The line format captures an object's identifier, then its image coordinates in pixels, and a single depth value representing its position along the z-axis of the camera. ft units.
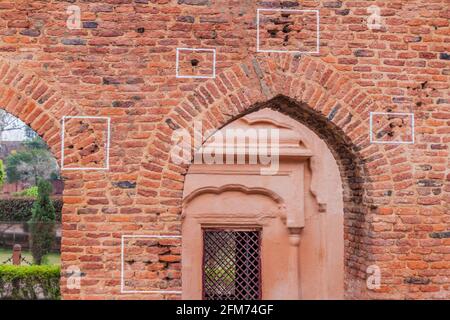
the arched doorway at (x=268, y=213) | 25.45
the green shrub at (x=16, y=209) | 68.80
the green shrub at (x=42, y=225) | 54.08
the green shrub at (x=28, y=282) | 36.35
